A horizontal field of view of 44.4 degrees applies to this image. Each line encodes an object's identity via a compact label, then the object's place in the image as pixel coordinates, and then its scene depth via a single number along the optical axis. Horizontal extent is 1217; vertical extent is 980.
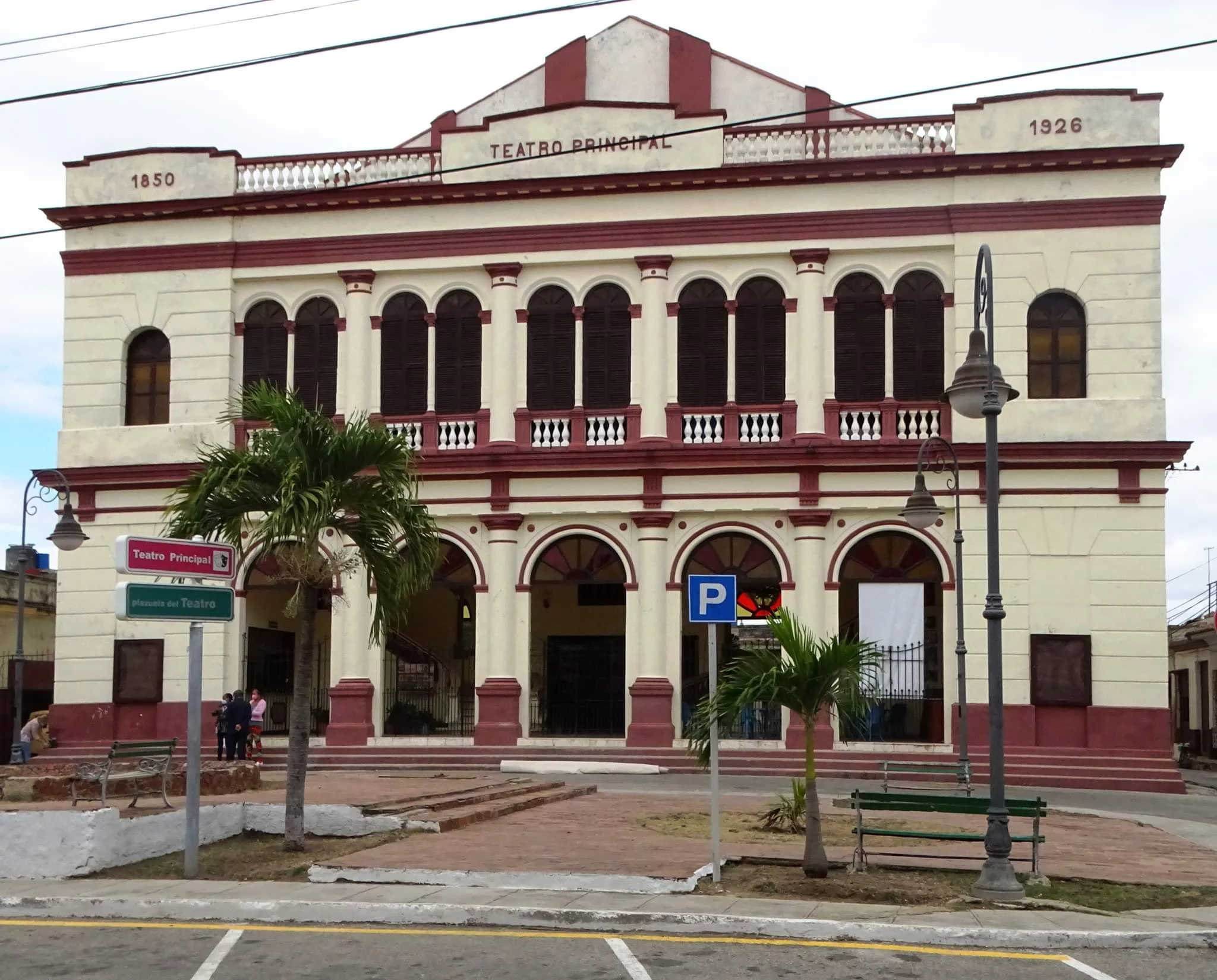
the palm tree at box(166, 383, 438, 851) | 14.85
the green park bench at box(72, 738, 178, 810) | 16.39
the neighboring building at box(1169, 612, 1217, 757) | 45.12
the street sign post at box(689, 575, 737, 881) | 13.34
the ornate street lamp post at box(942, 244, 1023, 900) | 13.48
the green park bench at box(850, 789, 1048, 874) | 13.46
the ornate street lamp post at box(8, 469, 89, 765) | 26.42
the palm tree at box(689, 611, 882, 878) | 12.99
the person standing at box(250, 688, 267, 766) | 27.84
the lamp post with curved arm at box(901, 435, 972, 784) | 22.91
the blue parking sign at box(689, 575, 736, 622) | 13.43
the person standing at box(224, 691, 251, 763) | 28.14
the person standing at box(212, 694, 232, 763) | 28.41
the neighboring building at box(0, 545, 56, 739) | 37.56
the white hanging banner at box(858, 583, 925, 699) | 28.83
